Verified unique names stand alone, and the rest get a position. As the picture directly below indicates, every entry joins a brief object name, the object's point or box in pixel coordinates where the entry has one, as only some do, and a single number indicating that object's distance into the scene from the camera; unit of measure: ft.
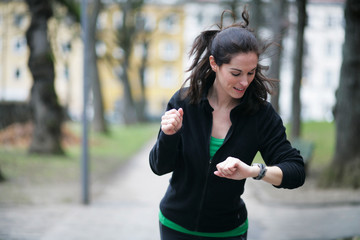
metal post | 27.99
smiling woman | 8.02
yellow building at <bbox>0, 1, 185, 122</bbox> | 140.77
